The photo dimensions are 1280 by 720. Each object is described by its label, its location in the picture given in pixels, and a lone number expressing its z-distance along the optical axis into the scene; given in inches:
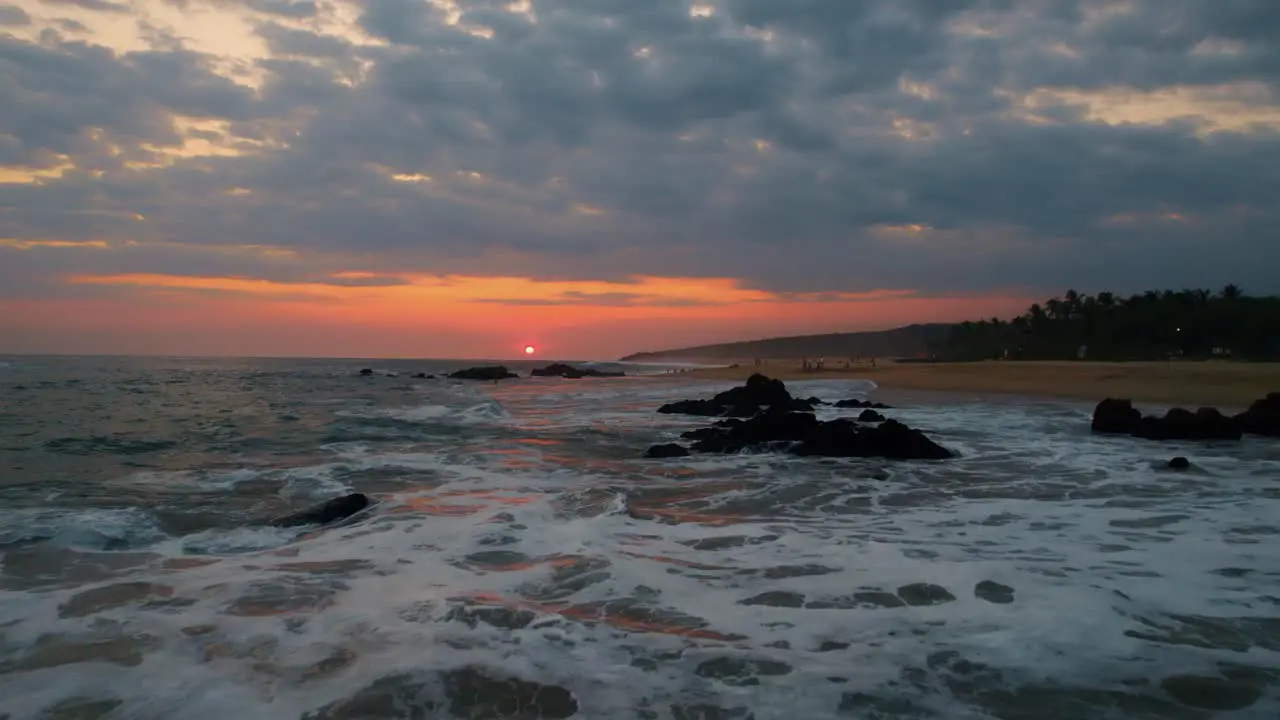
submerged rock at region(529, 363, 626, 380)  2805.1
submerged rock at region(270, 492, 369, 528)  335.3
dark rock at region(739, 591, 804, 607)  225.1
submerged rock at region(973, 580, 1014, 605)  227.6
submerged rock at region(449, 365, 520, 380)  2511.1
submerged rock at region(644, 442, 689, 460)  566.3
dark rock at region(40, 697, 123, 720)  157.6
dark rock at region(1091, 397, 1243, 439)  633.6
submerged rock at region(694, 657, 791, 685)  173.0
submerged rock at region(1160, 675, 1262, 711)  156.9
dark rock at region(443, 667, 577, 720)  159.2
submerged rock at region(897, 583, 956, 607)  227.1
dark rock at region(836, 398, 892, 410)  999.5
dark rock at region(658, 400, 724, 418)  959.0
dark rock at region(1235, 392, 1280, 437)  653.3
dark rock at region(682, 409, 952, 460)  549.6
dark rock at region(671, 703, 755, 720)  156.6
